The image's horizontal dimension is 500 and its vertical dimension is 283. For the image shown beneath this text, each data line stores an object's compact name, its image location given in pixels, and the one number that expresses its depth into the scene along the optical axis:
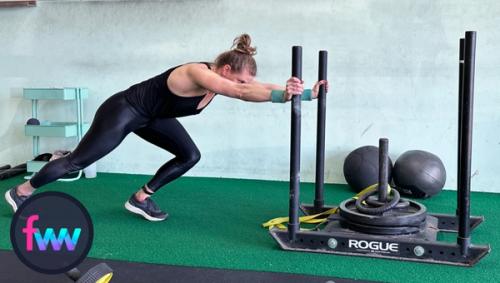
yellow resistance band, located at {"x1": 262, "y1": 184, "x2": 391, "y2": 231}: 3.14
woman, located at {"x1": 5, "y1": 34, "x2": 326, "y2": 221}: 2.50
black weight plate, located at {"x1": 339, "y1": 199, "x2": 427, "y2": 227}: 2.61
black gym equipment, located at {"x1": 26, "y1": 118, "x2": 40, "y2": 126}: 4.68
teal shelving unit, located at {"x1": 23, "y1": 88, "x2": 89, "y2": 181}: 4.54
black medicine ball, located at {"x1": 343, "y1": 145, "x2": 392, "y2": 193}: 3.89
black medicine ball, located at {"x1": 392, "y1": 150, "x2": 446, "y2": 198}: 3.72
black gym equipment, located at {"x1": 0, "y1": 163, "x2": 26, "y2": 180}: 4.66
